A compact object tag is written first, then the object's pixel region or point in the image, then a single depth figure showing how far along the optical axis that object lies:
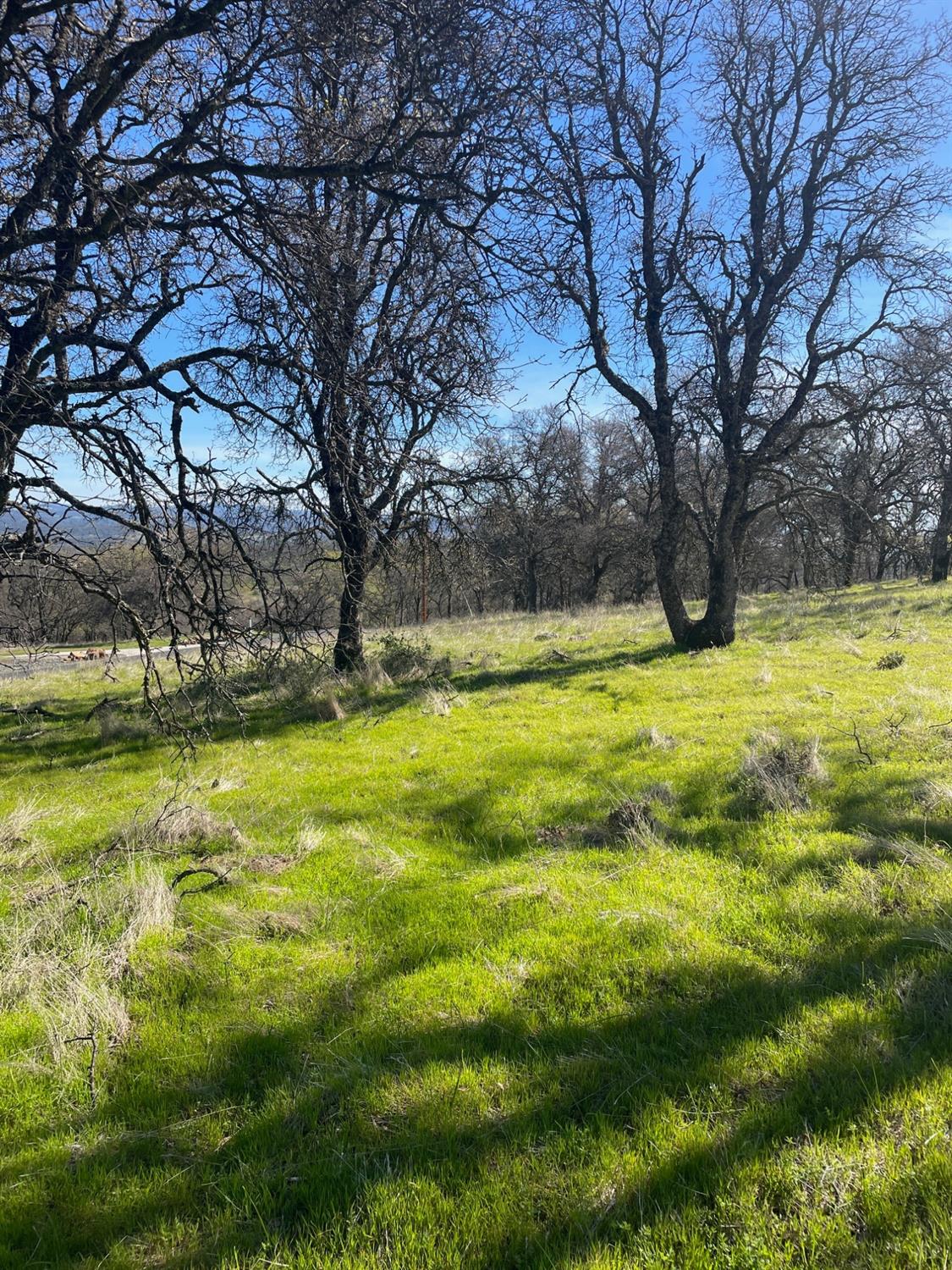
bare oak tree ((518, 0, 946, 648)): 11.31
